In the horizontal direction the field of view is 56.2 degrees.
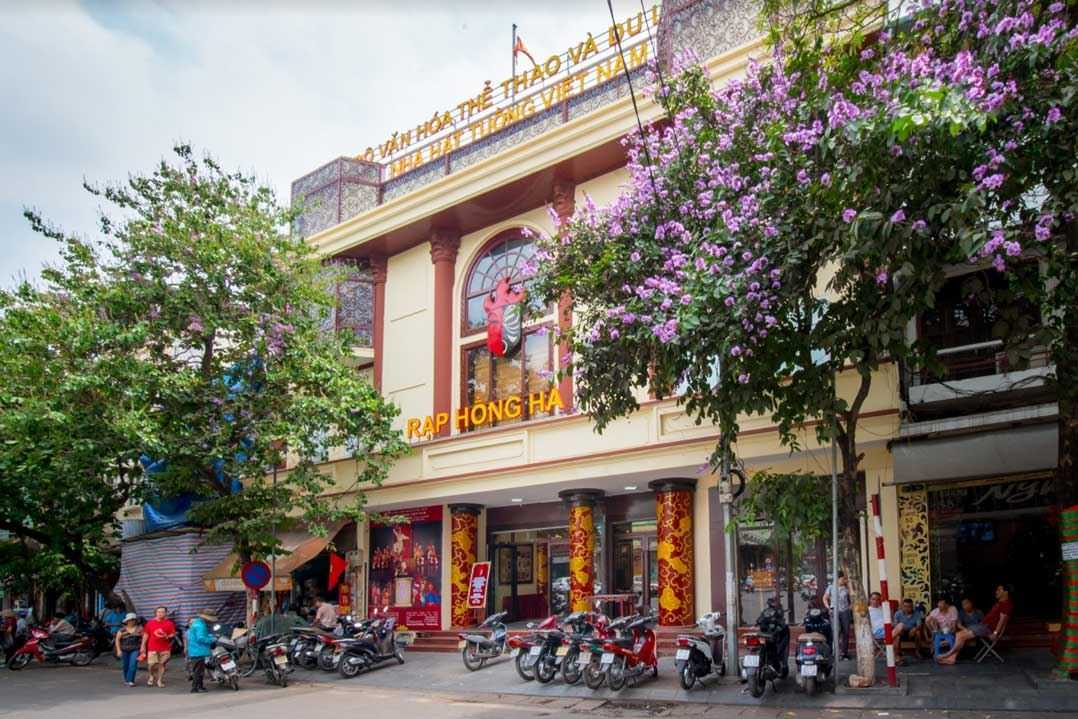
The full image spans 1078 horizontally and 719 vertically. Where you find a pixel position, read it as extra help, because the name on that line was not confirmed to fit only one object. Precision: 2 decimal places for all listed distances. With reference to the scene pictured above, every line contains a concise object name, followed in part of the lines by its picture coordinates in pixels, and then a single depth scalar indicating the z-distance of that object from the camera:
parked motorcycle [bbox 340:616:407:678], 18.19
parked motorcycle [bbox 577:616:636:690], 14.26
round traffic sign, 19.42
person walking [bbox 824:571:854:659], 14.72
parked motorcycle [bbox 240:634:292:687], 17.25
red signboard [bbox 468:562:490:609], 21.58
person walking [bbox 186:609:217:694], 16.97
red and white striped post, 12.45
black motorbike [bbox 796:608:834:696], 12.46
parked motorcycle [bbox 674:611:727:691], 13.57
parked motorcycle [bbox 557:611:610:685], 14.70
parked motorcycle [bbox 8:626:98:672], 22.78
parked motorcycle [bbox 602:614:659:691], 14.14
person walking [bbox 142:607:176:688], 17.98
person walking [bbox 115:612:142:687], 18.27
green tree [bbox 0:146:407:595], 18.73
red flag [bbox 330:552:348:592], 24.19
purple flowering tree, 9.92
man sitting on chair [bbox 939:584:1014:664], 13.90
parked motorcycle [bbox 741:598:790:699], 12.69
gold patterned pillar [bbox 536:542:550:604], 22.59
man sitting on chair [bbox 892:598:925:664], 14.66
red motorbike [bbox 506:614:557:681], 15.72
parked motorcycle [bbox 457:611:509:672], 18.25
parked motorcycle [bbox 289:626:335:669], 18.67
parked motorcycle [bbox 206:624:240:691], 16.83
